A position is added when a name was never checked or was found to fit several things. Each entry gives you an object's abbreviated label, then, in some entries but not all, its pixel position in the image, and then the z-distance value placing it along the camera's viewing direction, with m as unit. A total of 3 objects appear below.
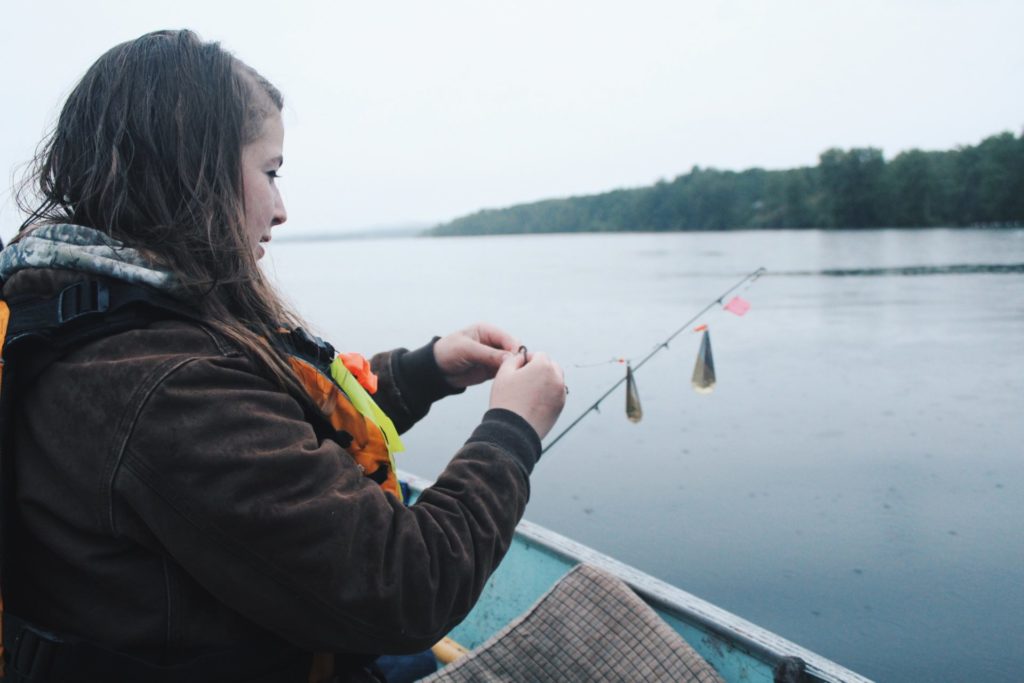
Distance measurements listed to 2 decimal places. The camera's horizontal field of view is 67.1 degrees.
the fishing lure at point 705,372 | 3.28
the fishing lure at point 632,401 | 2.59
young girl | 0.84
